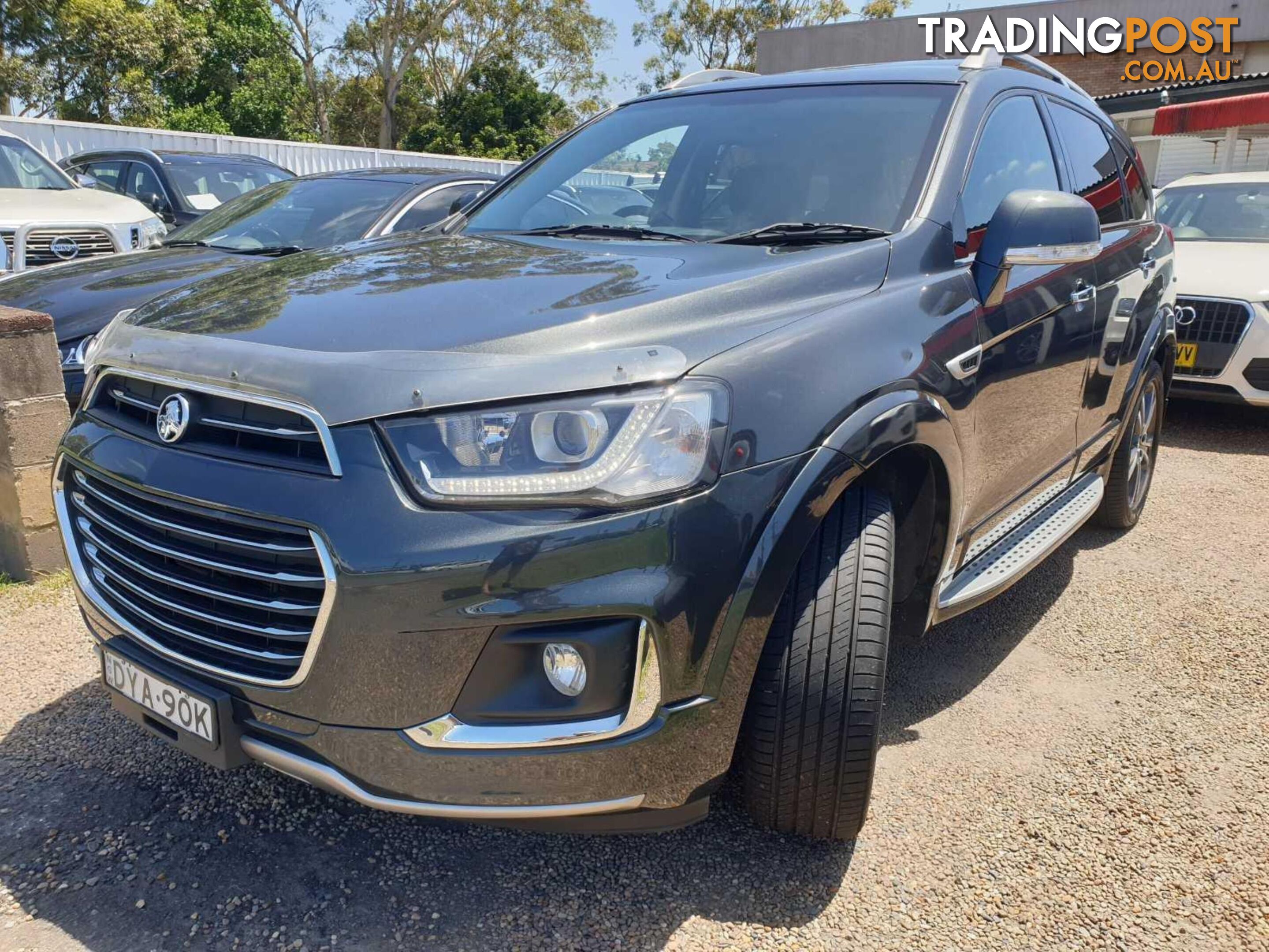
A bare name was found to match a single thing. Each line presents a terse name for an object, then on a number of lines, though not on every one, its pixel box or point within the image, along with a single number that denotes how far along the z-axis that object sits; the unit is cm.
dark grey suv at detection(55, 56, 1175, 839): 170
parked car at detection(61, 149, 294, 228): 857
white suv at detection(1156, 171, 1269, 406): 625
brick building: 1725
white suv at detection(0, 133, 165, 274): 674
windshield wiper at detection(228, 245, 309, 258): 544
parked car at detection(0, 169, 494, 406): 464
